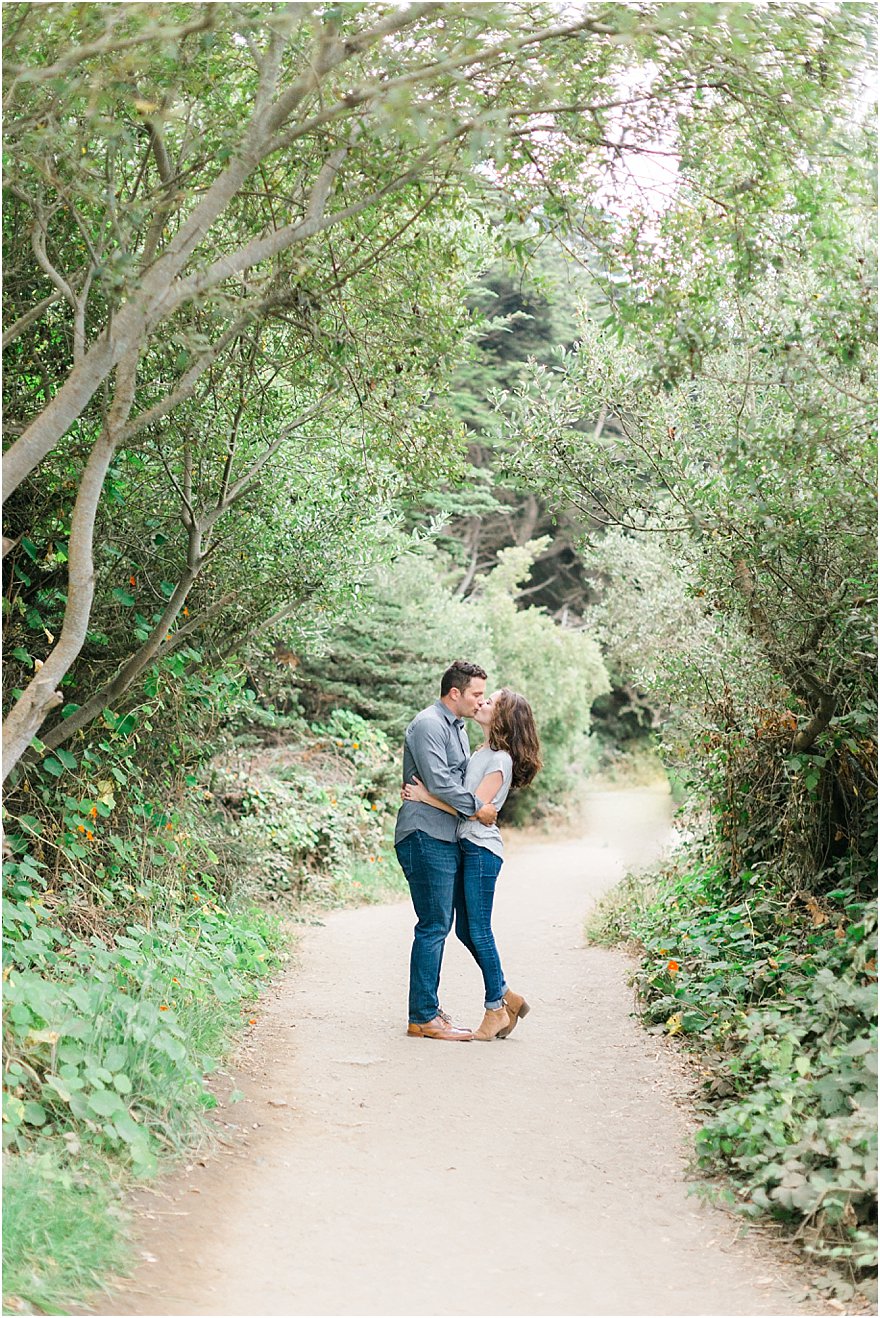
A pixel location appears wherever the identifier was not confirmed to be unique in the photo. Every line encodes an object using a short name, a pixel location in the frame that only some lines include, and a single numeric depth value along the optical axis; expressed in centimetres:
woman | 677
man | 671
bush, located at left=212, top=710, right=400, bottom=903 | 1143
